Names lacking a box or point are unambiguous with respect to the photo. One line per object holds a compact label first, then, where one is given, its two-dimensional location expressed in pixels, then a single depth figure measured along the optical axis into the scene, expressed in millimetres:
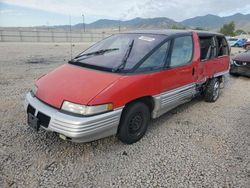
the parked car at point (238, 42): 26450
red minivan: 2884
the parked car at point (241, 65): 8477
